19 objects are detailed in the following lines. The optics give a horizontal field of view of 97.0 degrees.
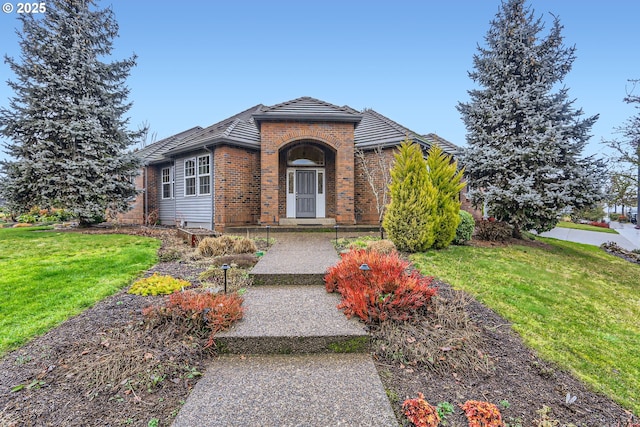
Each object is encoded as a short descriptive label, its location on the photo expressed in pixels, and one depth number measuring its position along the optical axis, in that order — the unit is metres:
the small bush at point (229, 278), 4.66
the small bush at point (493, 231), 8.97
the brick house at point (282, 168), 10.90
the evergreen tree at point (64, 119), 9.95
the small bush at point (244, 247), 6.84
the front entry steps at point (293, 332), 2.97
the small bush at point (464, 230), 8.14
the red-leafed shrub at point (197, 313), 3.11
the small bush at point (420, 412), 2.05
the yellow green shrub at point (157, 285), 4.42
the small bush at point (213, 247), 6.77
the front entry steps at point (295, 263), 4.82
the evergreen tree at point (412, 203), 6.97
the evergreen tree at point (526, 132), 8.71
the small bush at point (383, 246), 6.65
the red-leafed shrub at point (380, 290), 3.38
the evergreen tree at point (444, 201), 7.27
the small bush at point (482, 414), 2.06
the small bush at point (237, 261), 5.70
